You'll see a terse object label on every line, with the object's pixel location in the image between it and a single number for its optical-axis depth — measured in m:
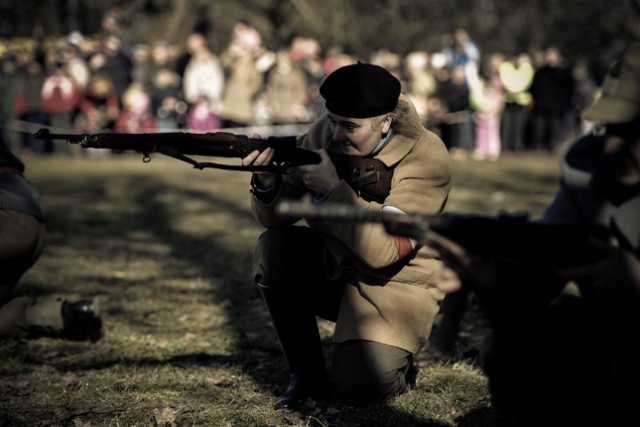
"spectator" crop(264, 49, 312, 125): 18.53
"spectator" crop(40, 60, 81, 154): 19.09
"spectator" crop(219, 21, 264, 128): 18.58
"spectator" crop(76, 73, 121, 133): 19.11
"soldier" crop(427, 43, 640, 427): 3.15
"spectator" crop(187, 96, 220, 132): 18.80
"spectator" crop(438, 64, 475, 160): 19.05
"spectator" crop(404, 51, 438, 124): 18.73
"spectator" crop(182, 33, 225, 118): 18.86
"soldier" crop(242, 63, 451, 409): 4.56
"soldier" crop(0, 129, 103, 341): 5.58
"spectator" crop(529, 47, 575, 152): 20.84
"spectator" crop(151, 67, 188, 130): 19.39
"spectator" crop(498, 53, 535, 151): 20.66
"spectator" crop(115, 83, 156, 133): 19.36
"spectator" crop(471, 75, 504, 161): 19.44
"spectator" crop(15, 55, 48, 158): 19.45
